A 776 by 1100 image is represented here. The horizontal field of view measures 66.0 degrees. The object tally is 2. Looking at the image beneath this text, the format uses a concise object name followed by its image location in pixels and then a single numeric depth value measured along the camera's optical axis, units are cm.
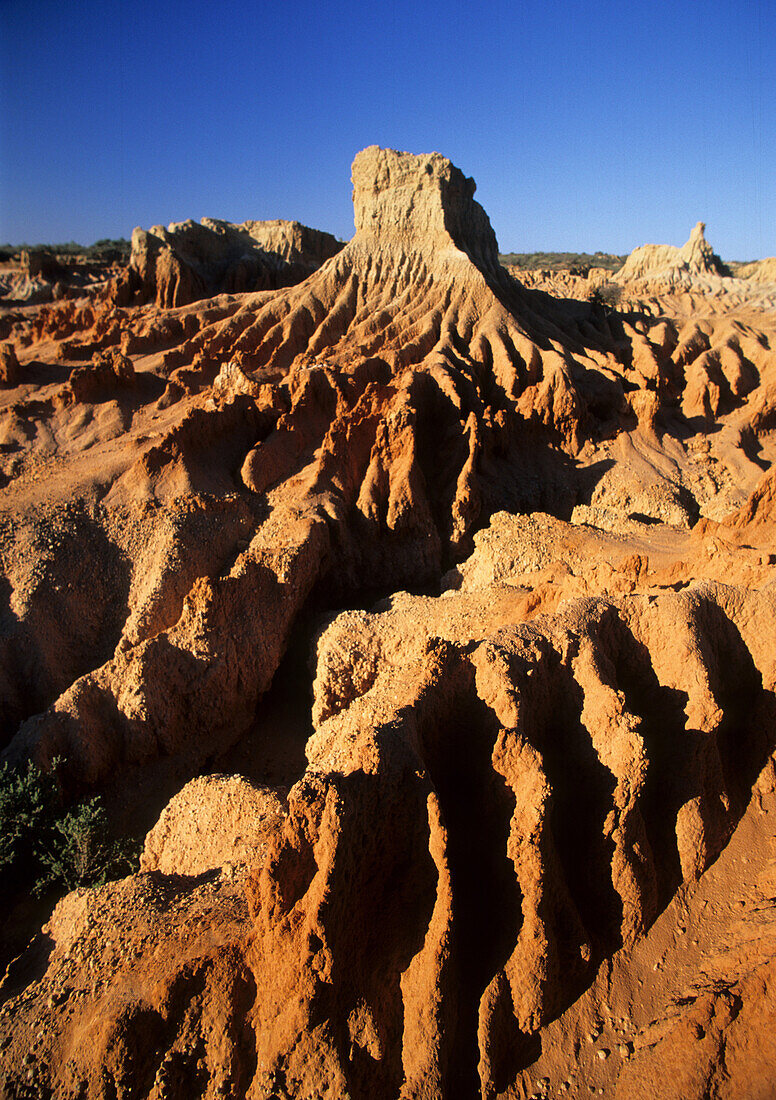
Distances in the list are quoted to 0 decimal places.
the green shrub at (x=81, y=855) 871
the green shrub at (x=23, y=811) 893
